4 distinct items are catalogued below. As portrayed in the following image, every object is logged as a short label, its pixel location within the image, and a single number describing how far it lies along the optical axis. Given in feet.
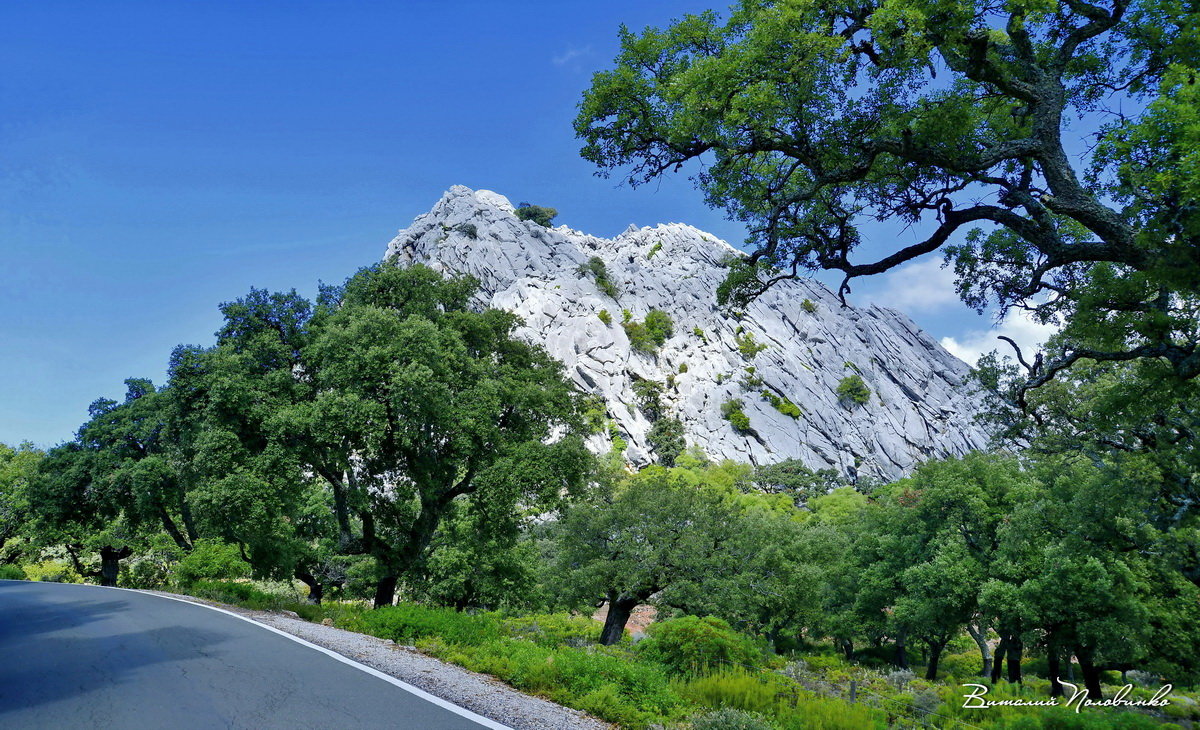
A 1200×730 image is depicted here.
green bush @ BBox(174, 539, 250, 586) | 62.39
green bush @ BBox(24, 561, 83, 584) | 105.60
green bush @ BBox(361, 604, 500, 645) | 32.22
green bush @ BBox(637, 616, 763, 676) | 33.06
